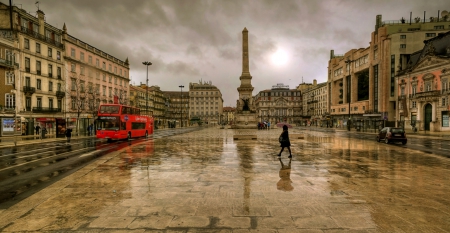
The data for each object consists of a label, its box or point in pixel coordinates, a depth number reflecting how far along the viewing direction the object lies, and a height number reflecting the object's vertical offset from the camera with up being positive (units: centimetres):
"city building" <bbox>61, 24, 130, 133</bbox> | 4531 +802
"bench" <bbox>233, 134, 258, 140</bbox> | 2345 -215
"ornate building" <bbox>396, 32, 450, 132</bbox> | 4184 +500
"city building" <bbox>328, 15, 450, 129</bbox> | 5516 +1236
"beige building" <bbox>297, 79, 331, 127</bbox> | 9812 +453
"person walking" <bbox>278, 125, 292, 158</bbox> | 1286 -129
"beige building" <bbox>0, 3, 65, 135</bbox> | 3681 +765
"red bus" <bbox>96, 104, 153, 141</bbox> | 2400 -66
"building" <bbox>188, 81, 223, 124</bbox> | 13975 +700
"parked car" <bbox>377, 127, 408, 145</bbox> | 2109 -180
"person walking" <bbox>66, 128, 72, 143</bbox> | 2542 -184
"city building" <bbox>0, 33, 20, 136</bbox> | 3397 +539
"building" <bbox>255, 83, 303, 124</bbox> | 12838 +426
